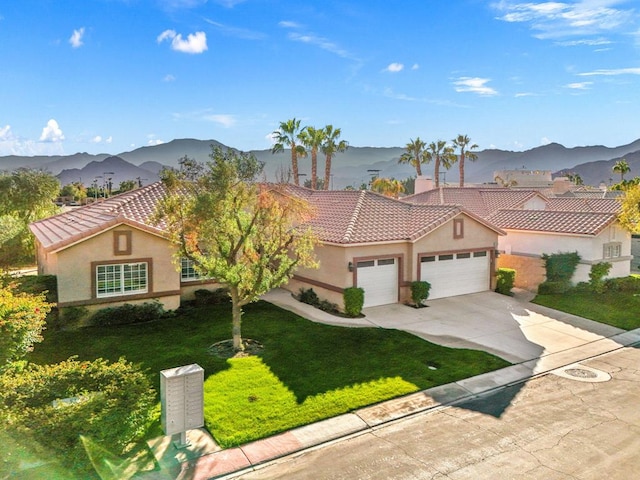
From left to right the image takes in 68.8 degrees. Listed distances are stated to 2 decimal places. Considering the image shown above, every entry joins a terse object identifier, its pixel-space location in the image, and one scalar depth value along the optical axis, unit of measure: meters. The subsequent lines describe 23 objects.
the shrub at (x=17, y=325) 10.25
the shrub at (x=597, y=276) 22.58
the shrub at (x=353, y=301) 18.48
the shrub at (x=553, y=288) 22.31
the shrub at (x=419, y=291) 20.08
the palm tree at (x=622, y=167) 68.22
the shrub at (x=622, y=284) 23.15
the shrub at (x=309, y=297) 20.38
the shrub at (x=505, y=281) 22.84
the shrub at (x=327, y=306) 19.31
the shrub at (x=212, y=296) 19.84
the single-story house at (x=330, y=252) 16.75
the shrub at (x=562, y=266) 22.75
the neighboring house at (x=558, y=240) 23.02
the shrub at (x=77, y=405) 7.29
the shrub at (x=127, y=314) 16.66
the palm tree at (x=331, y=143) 50.62
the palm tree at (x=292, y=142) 49.38
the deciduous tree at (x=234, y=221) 13.43
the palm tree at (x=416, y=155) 66.94
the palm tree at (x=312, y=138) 50.16
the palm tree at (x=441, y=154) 67.38
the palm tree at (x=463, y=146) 69.92
